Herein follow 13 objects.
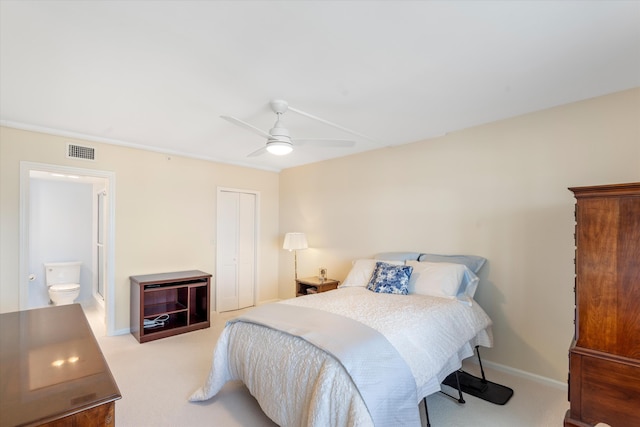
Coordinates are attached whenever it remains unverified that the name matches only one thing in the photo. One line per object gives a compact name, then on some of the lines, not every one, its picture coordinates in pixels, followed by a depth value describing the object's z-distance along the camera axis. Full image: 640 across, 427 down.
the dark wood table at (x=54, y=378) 0.86
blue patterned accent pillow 3.06
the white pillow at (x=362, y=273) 3.51
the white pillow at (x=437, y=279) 2.86
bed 1.66
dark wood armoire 1.63
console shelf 3.76
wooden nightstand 4.25
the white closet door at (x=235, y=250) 4.97
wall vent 3.60
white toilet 4.81
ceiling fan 2.54
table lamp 4.78
